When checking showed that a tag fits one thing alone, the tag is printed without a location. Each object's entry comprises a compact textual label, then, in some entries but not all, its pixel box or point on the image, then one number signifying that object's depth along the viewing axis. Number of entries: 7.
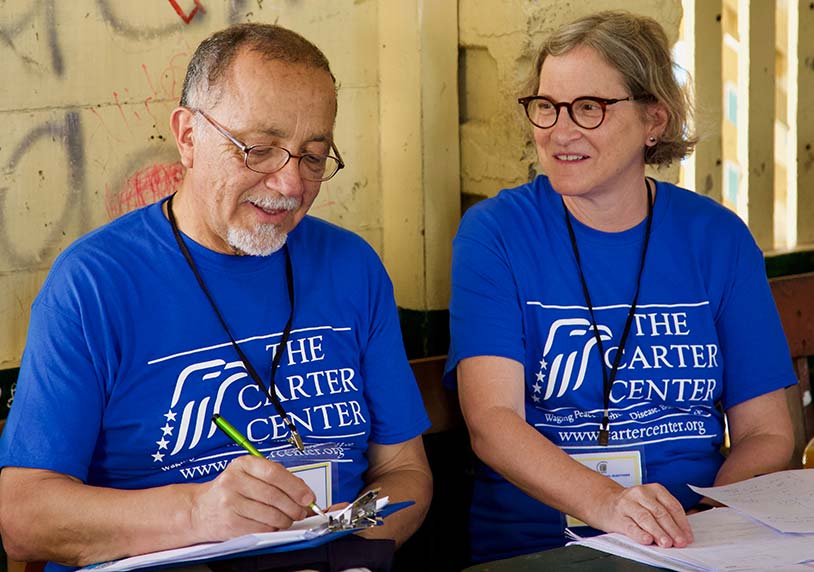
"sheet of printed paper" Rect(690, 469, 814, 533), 2.09
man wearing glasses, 2.03
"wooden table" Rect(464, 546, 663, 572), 1.91
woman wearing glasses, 2.66
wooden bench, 3.45
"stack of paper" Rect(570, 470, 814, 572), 1.91
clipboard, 1.73
